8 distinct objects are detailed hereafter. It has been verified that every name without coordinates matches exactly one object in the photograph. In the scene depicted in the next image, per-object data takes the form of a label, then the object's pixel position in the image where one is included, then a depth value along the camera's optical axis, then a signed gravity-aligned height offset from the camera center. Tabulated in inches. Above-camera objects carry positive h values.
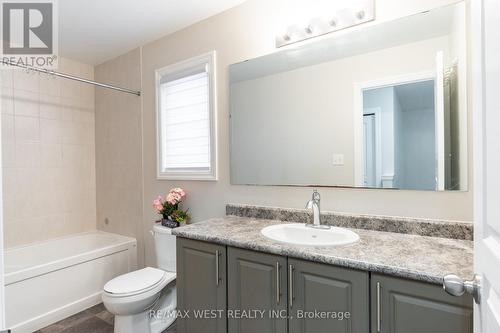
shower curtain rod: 83.1 +28.6
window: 88.3 +15.5
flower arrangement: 90.0 -13.5
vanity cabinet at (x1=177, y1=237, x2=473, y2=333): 39.1 -22.0
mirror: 55.6 +12.5
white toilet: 71.6 -33.2
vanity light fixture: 63.1 +33.1
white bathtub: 82.2 -34.6
